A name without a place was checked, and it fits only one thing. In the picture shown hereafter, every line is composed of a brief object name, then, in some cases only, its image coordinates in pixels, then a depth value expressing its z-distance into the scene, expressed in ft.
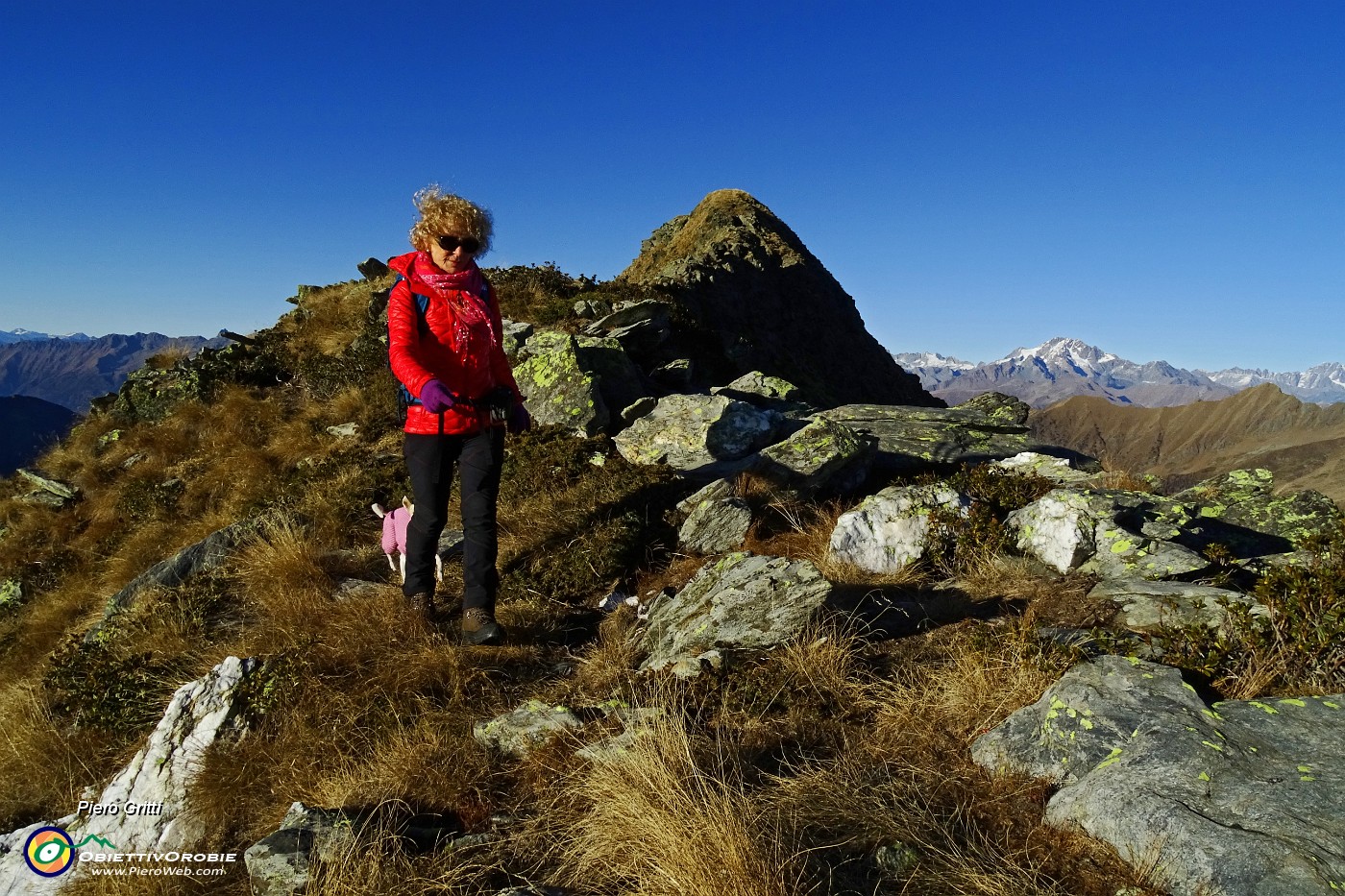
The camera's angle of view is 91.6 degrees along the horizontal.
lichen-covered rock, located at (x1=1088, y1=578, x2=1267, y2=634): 16.42
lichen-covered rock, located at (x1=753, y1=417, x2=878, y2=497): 27.96
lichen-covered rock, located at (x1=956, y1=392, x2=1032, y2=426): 36.42
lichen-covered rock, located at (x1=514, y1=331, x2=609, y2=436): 34.83
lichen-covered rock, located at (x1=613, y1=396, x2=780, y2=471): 31.96
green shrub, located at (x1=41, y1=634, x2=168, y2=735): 16.74
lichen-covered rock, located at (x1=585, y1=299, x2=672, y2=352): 45.52
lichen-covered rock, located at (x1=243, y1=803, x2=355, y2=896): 10.54
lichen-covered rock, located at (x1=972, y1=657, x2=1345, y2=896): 9.65
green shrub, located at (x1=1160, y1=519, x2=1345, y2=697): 13.79
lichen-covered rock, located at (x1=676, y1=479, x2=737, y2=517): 26.61
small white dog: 23.11
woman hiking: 17.12
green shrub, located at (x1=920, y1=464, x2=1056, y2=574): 21.95
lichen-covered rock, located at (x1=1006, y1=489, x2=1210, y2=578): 20.24
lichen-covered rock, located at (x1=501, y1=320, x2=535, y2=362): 42.98
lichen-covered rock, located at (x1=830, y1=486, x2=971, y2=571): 22.57
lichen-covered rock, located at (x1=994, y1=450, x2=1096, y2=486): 28.30
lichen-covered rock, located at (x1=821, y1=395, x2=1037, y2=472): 31.07
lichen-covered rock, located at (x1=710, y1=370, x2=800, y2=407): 41.81
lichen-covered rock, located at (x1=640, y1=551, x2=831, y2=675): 17.47
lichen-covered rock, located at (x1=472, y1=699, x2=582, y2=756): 14.44
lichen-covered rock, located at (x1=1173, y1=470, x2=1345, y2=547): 24.66
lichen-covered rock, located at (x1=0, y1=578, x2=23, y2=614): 32.32
